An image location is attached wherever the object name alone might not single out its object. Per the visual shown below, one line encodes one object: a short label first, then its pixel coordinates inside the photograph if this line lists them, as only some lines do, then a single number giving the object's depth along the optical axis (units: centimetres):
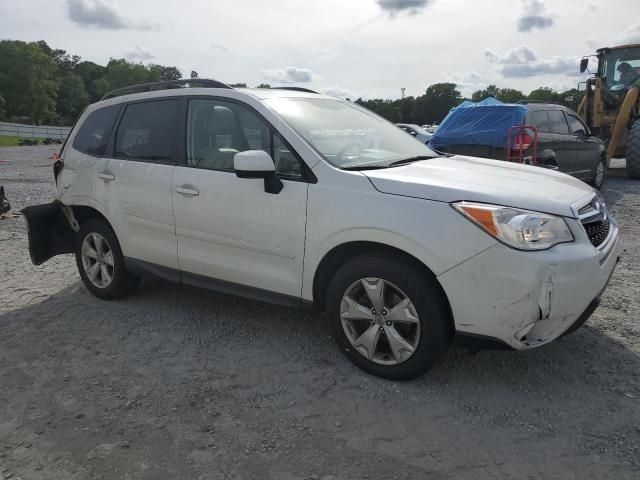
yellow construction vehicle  1312
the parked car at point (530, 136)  934
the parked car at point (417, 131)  1919
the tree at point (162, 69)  10948
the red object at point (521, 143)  909
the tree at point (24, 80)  7938
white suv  288
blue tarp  938
